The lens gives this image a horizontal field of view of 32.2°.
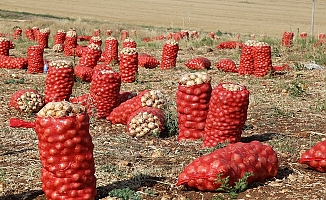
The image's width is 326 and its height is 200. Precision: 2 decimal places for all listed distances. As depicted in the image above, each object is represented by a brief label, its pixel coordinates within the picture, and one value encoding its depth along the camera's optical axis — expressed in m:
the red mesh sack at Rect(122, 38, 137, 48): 16.14
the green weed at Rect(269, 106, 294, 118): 8.99
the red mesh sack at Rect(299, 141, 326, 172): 5.78
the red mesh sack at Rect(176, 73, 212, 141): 7.19
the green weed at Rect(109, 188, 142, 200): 5.17
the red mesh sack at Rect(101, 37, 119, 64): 15.54
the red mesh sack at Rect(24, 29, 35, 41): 23.67
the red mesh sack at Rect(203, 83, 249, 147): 6.77
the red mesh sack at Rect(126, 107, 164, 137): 7.60
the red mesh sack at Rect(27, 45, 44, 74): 13.56
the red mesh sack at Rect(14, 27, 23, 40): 23.47
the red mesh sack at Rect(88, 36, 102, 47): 17.08
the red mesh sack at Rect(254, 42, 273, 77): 12.79
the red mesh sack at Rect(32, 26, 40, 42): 22.98
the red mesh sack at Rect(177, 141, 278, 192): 5.25
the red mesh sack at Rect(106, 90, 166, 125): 8.40
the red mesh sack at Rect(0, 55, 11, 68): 14.38
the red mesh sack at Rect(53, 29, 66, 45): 20.02
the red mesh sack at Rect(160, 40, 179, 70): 14.76
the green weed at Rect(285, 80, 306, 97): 10.80
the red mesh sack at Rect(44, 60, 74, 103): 9.06
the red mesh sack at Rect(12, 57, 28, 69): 14.27
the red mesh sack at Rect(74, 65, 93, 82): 12.24
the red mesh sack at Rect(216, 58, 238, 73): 14.17
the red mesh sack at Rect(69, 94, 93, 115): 8.84
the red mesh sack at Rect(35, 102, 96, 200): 4.84
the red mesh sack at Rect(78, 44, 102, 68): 13.49
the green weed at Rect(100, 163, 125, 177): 5.88
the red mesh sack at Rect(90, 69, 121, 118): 8.68
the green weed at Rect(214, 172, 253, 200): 5.18
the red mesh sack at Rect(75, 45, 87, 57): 17.40
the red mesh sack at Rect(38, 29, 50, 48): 20.00
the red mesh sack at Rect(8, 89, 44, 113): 9.15
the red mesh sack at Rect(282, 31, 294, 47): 18.89
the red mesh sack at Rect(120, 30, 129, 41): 25.65
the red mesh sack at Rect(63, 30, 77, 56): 17.77
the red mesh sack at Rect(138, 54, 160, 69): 15.17
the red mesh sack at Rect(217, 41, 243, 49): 19.03
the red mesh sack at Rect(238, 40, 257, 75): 13.18
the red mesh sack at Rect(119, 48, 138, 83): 12.27
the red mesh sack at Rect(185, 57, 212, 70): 14.84
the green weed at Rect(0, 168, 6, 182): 5.72
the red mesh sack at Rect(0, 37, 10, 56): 15.58
